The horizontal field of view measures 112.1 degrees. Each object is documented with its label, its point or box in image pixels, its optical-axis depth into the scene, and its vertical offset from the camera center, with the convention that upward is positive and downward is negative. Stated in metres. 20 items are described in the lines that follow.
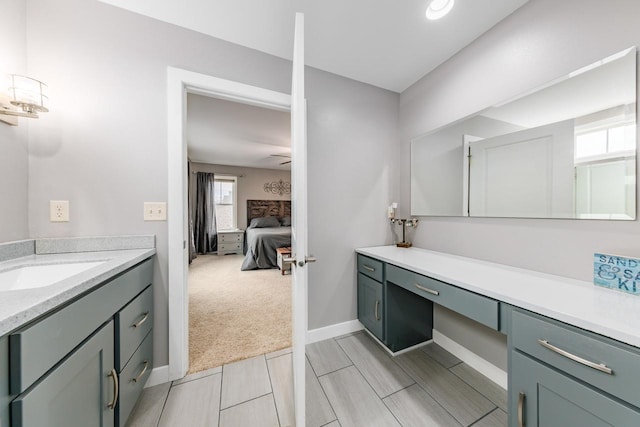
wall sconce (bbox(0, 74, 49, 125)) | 1.04 +0.56
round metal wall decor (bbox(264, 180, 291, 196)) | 6.46 +0.74
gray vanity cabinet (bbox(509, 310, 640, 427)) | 0.63 -0.56
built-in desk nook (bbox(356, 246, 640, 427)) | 0.64 -0.45
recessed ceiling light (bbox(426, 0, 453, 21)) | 1.28 +1.24
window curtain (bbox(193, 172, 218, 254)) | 5.56 -0.15
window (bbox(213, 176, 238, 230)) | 6.04 +0.26
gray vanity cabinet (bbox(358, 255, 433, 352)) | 1.65 -0.80
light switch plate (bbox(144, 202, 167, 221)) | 1.39 +0.00
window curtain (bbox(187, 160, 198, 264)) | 5.25 +0.32
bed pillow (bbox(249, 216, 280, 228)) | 5.70 -0.30
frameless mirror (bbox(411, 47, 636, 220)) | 0.98 +0.34
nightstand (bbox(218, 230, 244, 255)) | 5.56 -0.79
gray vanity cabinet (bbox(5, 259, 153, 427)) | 0.52 -0.49
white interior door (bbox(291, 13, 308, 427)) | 0.94 -0.11
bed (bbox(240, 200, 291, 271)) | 4.16 -0.45
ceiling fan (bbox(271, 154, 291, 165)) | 4.87 +1.27
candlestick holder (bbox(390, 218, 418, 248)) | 2.00 -0.12
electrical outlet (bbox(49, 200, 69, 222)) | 1.23 +0.01
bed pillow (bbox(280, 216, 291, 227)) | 6.39 -0.30
